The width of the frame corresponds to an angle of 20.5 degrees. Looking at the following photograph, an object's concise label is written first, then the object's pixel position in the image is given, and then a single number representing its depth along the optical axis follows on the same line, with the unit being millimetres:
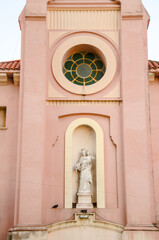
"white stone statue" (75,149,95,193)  17812
